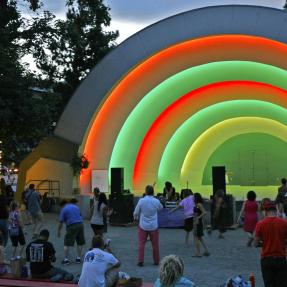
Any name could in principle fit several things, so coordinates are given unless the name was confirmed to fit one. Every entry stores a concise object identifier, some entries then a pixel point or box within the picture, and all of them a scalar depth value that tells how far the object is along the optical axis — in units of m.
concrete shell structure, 17.77
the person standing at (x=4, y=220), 10.62
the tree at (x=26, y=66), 16.42
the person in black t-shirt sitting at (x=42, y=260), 7.74
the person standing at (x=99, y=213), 11.54
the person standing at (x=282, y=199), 12.44
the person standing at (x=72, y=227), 10.46
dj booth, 16.38
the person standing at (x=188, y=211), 12.55
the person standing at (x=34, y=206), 14.05
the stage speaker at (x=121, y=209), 17.09
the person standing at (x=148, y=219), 10.21
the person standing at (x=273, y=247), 6.00
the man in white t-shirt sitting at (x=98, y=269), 5.90
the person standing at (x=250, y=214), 12.34
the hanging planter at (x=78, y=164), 18.75
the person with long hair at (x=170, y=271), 4.29
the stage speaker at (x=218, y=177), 17.03
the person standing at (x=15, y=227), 10.68
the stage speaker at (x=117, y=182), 17.38
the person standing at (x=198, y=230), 11.06
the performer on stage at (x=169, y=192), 17.70
